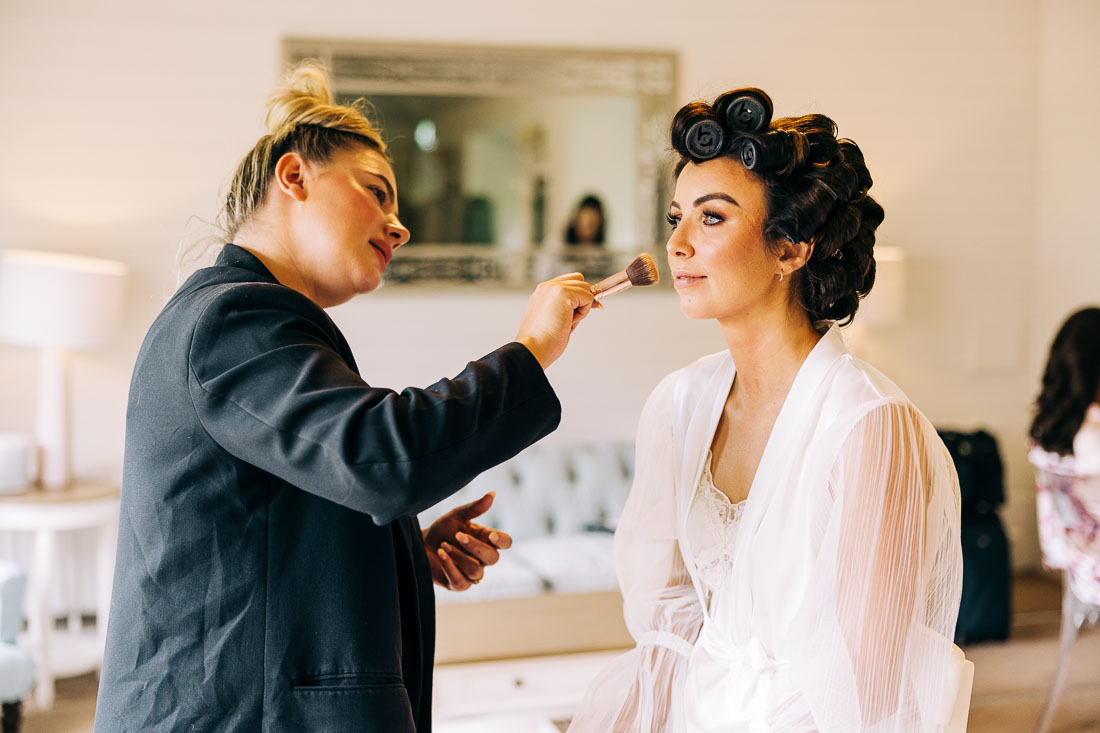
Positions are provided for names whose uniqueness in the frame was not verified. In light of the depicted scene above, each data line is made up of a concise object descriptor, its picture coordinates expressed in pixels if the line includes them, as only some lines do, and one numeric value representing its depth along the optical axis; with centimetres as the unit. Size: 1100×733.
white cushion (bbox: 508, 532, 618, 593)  351
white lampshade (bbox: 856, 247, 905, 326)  416
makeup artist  96
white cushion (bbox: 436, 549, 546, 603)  342
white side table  323
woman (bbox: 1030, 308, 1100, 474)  330
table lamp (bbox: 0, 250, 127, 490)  329
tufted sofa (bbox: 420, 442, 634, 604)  363
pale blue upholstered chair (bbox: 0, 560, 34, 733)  257
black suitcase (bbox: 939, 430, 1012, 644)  393
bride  128
